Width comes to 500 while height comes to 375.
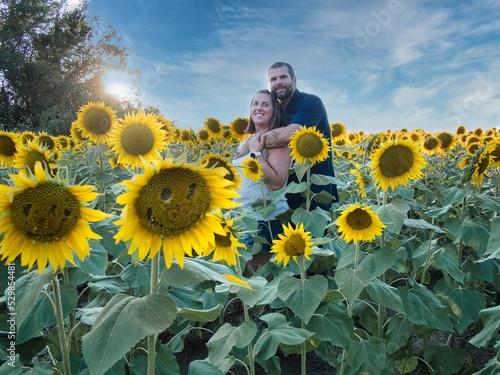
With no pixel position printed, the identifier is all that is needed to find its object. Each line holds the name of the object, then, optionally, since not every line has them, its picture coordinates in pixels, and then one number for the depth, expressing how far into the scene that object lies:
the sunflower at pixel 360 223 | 2.21
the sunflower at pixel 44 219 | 1.22
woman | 4.02
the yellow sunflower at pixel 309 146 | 3.37
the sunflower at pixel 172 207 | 1.21
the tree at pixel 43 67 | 25.34
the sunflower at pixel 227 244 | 1.92
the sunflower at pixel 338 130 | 6.91
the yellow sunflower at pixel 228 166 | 3.00
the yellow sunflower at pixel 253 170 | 3.64
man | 4.04
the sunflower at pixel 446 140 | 6.27
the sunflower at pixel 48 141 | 4.48
